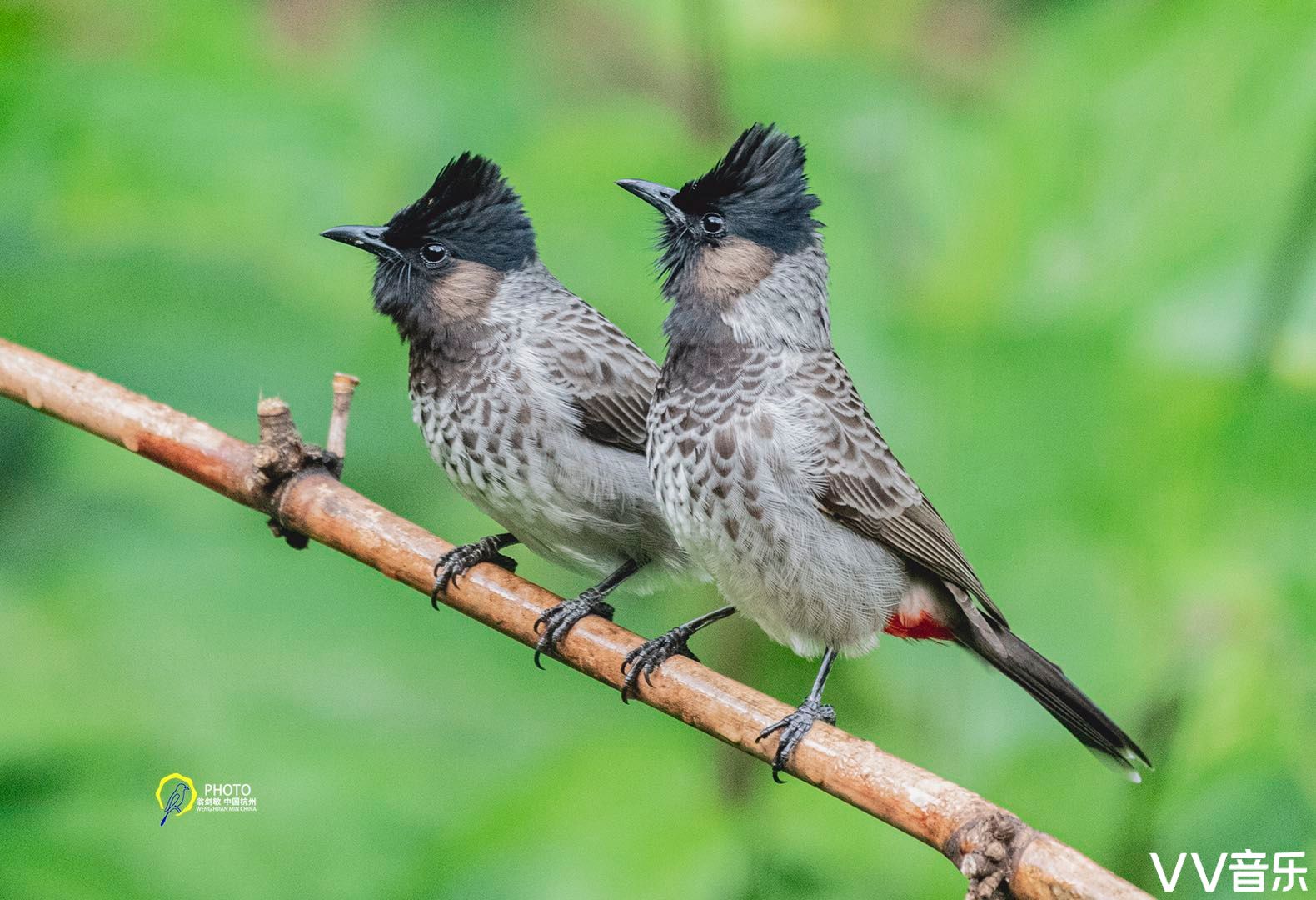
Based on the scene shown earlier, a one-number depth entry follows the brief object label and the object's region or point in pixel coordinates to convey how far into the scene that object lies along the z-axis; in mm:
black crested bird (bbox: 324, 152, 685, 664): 5884
